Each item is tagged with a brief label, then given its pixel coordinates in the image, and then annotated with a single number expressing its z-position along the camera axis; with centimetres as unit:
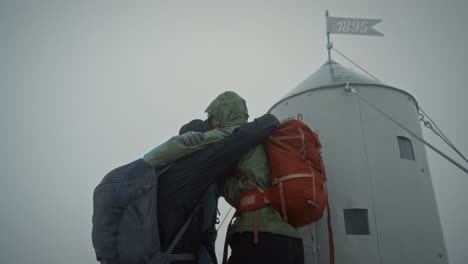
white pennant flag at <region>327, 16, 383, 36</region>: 538
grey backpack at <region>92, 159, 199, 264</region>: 230
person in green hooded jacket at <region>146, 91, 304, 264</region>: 262
